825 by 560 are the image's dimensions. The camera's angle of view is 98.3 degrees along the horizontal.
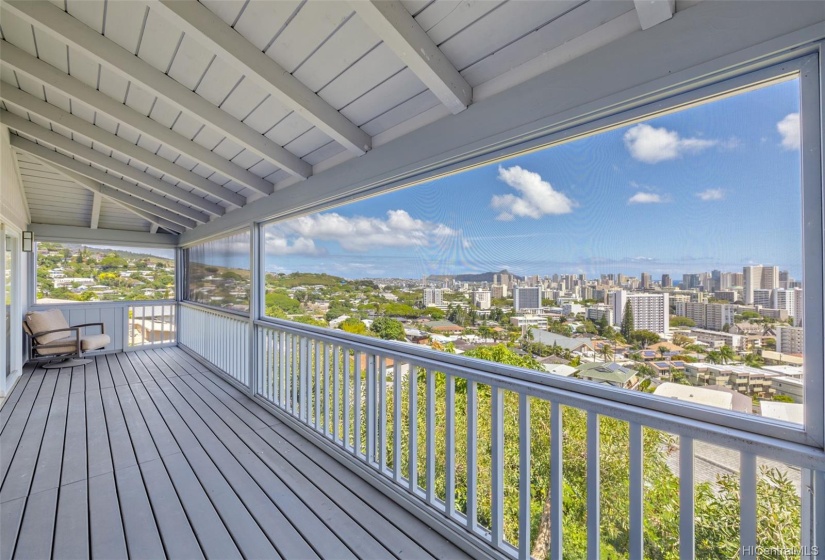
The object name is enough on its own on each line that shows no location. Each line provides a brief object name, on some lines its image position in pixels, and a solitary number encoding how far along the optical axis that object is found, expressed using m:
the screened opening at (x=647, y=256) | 1.06
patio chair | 4.92
